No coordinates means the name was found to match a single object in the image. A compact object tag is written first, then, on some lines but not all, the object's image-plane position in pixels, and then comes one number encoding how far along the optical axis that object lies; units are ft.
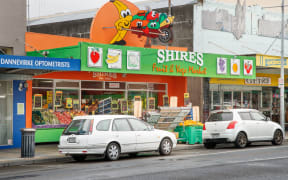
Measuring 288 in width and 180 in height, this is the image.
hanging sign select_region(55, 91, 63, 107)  69.00
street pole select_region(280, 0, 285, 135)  82.89
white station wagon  48.52
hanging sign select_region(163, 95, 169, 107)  81.61
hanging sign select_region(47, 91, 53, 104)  68.23
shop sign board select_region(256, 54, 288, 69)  86.99
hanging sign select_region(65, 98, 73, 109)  69.92
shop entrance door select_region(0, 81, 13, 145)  63.26
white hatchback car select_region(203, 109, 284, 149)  62.95
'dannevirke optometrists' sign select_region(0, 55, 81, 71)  53.57
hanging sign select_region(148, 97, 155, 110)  81.36
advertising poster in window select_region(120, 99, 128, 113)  76.48
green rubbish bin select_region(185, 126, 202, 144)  68.08
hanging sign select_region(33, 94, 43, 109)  66.74
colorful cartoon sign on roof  71.77
